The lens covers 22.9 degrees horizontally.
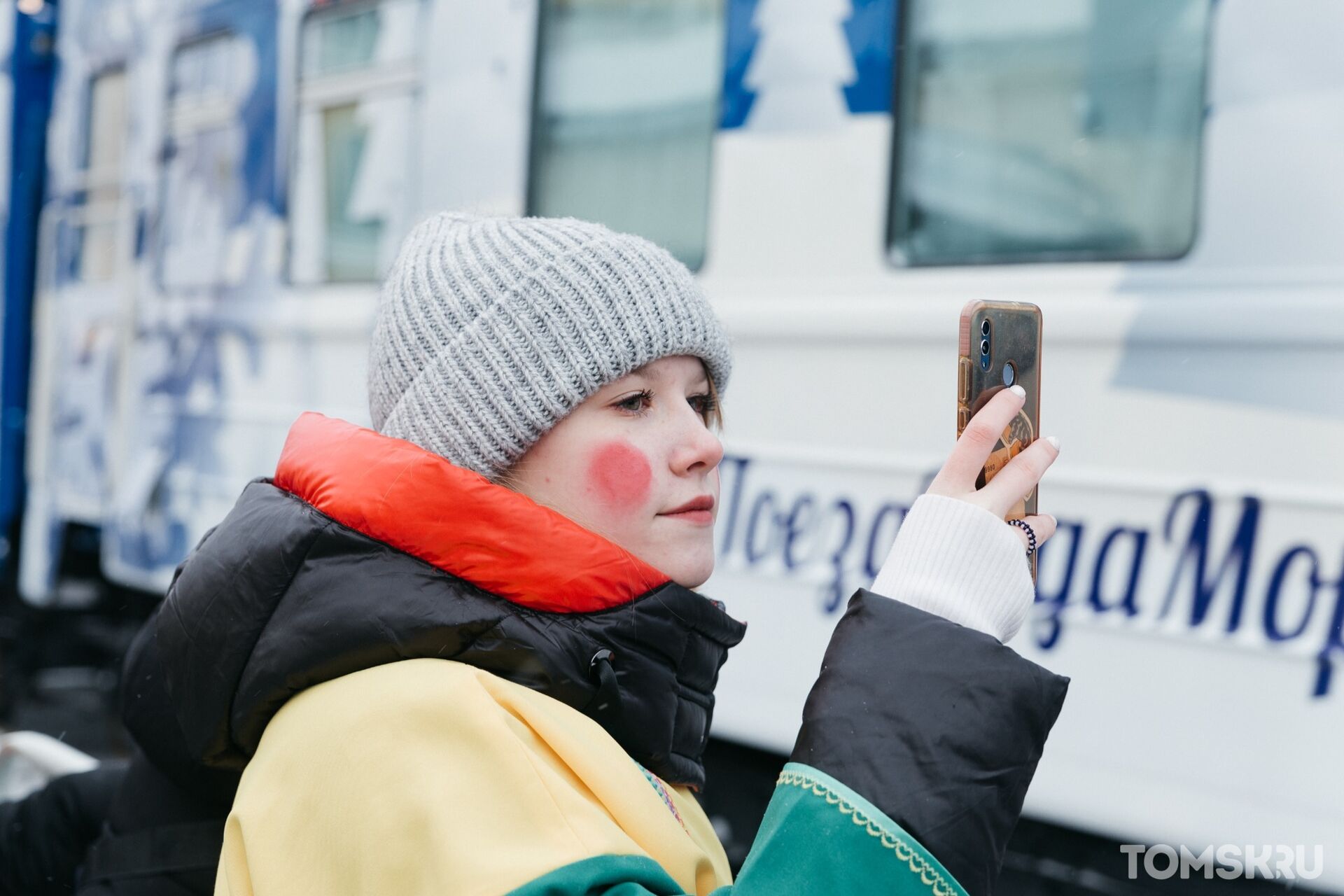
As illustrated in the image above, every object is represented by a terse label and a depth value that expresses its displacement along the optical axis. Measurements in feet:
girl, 6.17
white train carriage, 8.16
